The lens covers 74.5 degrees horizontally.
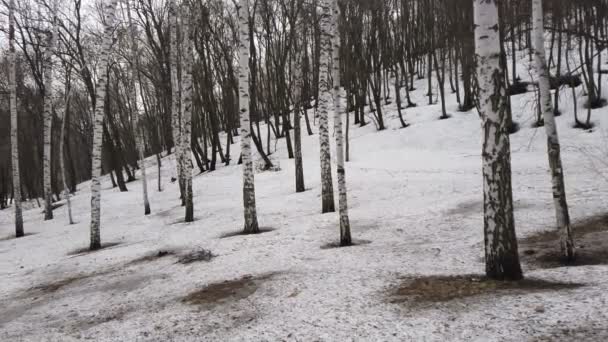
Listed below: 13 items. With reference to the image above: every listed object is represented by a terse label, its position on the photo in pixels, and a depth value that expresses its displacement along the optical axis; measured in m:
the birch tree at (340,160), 7.64
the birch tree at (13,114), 14.91
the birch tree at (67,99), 15.41
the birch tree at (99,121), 10.16
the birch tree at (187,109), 11.98
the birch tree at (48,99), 16.34
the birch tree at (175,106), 14.25
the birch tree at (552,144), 5.66
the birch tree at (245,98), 9.28
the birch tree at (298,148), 14.33
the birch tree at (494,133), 4.52
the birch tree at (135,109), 15.56
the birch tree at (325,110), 8.73
